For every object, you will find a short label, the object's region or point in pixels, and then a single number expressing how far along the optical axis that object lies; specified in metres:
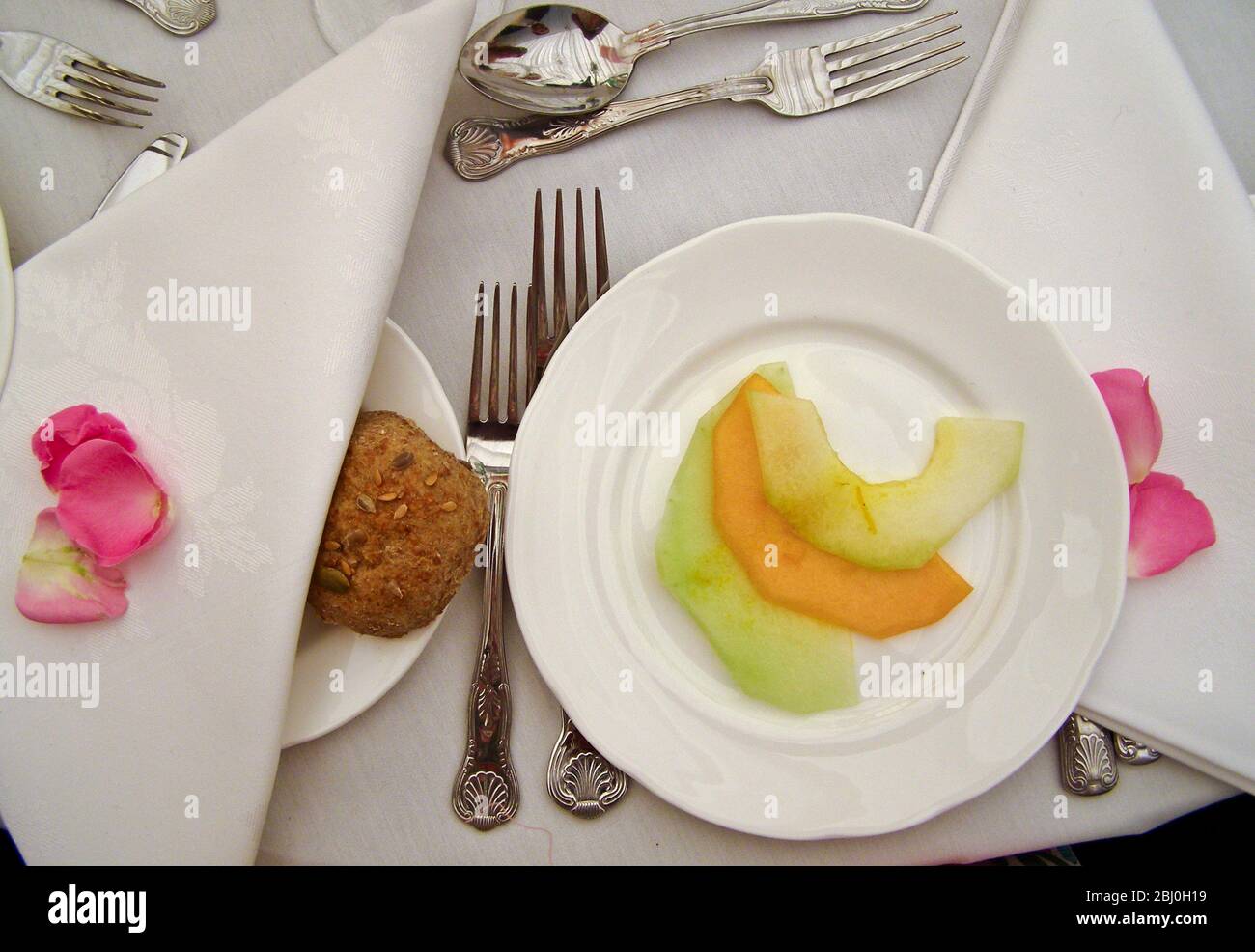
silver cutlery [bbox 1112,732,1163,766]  0.33
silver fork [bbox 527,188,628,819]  0.33
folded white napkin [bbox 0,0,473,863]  0.29
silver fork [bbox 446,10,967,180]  0.36
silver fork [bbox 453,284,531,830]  0.32
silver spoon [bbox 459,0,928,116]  0.35
